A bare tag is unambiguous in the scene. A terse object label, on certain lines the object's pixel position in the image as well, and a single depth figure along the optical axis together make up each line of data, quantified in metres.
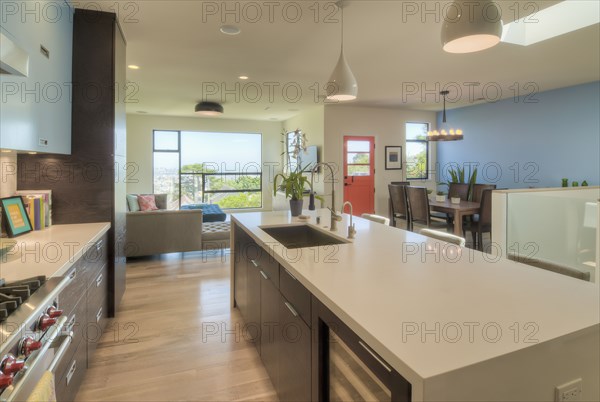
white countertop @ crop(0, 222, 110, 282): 1.48
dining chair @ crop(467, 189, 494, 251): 4.46
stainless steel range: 0.91
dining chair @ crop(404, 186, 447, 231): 4.80
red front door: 7.13
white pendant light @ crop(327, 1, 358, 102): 2.52
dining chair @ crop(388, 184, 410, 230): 5.33
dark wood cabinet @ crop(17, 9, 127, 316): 2.60
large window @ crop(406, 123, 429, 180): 7.76
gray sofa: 4.46
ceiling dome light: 6.23
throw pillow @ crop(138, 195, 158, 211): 6.05
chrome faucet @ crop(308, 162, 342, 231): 2.37
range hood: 1.08
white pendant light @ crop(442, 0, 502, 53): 1.56
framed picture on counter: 2.11
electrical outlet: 0.89
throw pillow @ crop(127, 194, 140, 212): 5.66
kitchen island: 0.78
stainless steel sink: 2.57
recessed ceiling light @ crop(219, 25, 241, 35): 3.06
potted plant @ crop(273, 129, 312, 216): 2.92
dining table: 4.51
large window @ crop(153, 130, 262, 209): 8.39
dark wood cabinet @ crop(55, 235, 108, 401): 1.59
